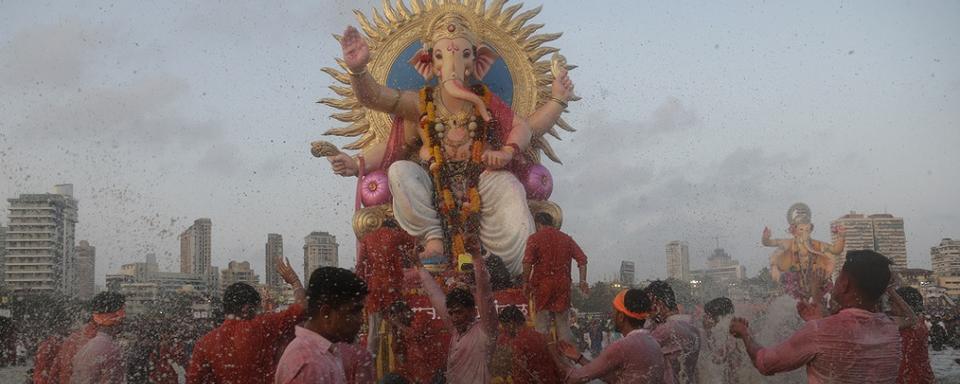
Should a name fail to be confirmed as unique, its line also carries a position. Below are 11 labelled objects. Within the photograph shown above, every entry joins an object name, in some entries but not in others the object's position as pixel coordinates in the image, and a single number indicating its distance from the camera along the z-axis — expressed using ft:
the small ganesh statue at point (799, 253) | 46.29
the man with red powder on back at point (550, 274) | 23.22
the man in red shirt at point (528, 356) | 16.38
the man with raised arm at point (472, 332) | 14.12
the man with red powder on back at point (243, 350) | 13.03
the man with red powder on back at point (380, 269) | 22.39
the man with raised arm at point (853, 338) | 11.00
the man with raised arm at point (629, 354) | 12.72
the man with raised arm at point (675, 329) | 17.01
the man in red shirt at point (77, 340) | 17.03
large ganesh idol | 26.86
